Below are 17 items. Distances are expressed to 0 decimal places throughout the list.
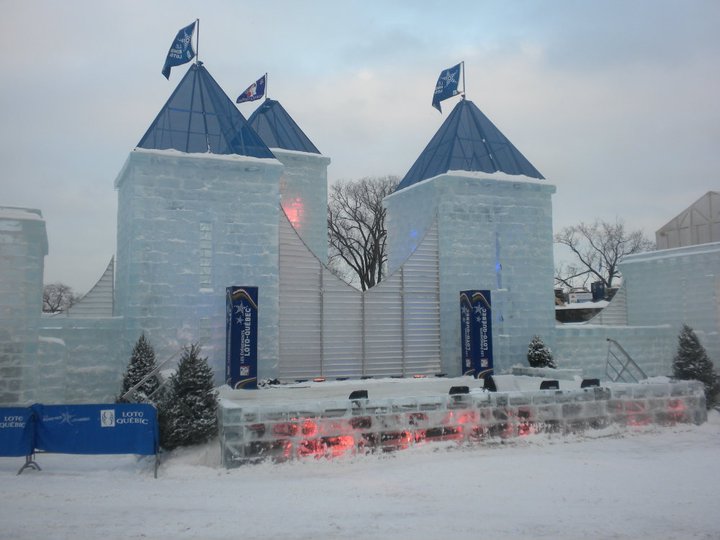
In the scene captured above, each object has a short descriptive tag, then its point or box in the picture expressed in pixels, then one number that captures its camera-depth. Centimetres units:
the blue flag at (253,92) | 2450
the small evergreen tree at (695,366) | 1869
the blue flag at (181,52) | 1898
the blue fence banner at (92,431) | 1083
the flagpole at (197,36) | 1892
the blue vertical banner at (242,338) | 1608
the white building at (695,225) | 2428
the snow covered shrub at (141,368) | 1513
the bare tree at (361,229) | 4375
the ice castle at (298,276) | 1639
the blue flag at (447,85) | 2289
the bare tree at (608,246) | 5216
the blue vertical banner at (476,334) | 1923
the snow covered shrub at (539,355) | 1988
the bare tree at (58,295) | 7425
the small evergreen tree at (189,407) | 1164
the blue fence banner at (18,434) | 1076
